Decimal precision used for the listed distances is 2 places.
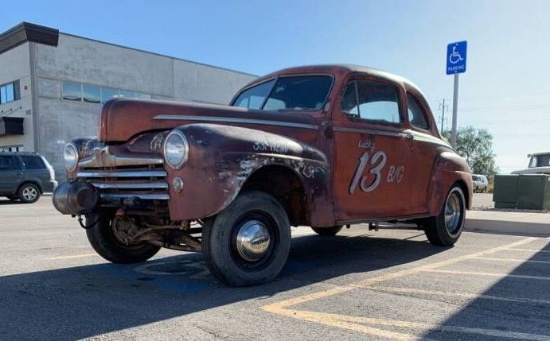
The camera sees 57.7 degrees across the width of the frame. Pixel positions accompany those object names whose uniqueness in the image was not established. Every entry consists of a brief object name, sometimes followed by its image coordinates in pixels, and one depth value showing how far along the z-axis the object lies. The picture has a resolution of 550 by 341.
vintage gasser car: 4.11
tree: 82.88
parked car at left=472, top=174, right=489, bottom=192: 40.66
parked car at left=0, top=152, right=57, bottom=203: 16.91
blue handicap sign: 11.52
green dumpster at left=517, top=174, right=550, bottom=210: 13.25
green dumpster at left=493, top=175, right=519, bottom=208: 13.81
